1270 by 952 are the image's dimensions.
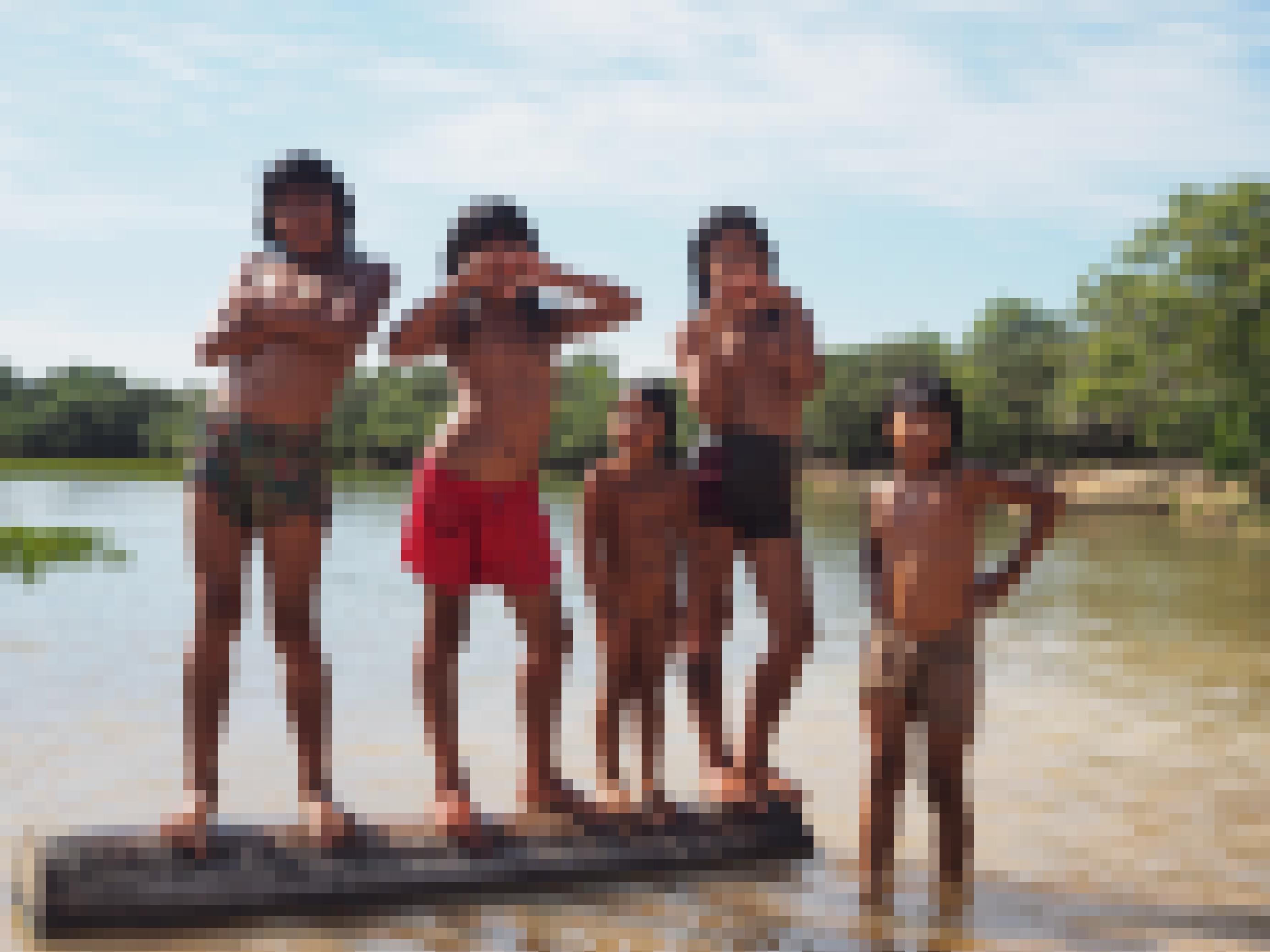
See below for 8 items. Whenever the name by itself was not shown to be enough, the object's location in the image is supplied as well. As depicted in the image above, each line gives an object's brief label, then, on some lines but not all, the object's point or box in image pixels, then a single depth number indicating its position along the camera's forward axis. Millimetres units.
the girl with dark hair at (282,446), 5309
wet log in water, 5031
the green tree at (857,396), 69688
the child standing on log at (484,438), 5500
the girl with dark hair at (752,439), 6004
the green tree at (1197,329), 41281
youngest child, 6086
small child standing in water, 5289
